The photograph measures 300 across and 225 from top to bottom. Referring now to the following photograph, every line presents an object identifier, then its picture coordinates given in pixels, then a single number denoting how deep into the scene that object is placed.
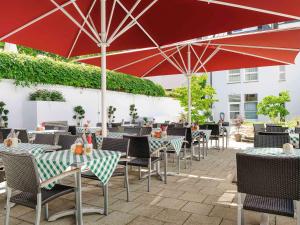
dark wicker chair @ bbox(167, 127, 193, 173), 5.91
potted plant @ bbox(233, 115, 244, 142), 10.90
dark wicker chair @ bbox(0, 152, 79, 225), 2.33
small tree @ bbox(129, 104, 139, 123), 15.56
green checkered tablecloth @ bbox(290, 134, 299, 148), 4.57
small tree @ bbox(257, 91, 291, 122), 12.67
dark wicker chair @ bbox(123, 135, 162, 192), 4.30
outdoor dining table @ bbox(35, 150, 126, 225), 2.72
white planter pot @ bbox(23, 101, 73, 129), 9.86
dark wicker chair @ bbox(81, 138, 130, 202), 3.70
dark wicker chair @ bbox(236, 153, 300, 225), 2.09
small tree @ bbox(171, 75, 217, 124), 10.06
